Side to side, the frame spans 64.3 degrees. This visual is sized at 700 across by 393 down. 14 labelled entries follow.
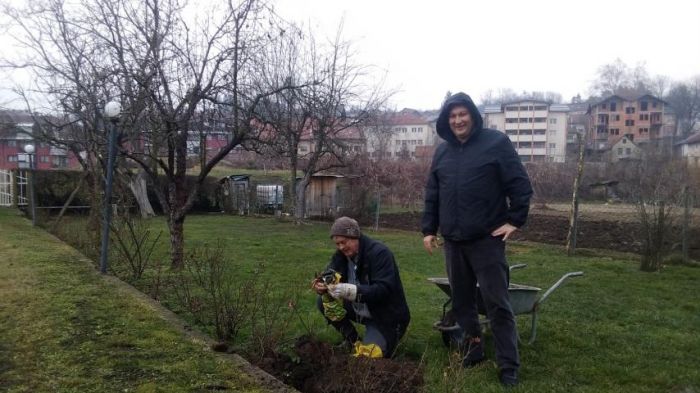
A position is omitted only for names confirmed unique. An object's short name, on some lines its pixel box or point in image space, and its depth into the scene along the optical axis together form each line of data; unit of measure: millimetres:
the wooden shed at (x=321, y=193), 23266
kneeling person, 3486
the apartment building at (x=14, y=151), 16250
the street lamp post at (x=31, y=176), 14379
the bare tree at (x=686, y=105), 68562
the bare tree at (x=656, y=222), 8461
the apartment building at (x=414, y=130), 62512
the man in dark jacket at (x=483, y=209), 3283
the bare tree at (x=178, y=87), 6797
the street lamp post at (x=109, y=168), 6273
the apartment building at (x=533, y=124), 66688
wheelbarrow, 3768
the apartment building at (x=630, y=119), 68000
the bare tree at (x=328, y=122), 17641
